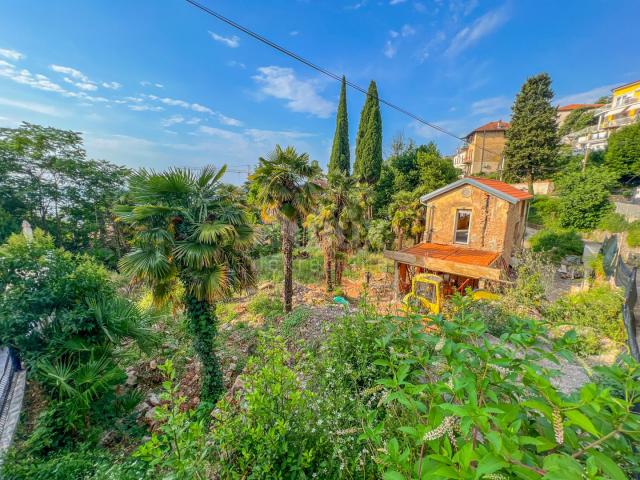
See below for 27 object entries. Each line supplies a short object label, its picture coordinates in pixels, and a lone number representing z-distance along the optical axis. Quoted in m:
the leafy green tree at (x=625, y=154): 19.48
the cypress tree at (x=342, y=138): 27.20
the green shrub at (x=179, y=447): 1.49
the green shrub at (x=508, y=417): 0.84
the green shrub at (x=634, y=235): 13.00
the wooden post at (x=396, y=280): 10.46
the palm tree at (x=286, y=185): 8.09
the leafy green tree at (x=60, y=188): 14.41
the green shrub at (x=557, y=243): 14.85
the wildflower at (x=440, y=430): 1.05
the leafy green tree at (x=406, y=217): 14.43
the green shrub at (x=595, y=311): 6.20
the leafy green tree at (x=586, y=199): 15.56
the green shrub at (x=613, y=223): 14.36
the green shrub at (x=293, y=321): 7.04
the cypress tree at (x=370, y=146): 24.64
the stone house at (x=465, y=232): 8.93
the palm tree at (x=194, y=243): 4.55
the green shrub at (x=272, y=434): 1.84
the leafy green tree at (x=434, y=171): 20.52
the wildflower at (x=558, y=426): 0.88
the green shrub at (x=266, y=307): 9.25
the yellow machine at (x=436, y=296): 6.78
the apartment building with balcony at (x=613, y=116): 29.73
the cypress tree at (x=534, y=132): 21.25
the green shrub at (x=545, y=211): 18.22
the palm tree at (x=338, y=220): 11.68
